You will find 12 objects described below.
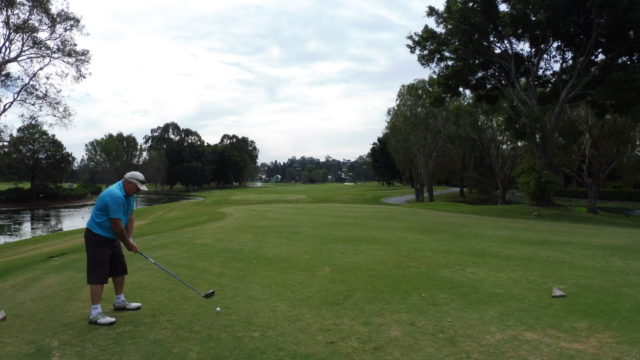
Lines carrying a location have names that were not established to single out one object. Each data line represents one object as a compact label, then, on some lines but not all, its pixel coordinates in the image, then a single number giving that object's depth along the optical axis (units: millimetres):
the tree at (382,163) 86438
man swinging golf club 5750
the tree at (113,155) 109062
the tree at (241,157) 115812
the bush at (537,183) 26859
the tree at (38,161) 66312
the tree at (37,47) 26031
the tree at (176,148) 104281
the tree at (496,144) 45062
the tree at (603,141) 34562
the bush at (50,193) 60125
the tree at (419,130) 46406
